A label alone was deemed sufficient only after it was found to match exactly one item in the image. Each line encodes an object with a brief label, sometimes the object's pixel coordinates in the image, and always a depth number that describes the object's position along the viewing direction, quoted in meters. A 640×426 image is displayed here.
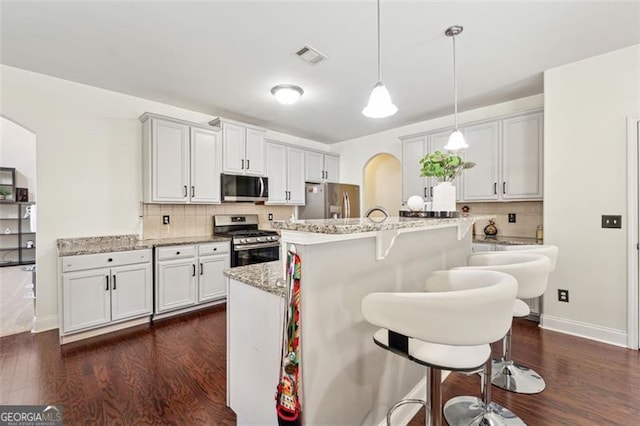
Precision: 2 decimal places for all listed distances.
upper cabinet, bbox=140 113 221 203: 3.46
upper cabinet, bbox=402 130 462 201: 4.04
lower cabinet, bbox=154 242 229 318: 3.30
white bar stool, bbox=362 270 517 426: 0.97
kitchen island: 1.23
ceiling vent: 2.51
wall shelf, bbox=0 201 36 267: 6.23
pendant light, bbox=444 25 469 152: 2.55
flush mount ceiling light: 3.21
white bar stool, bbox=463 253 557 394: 1.70
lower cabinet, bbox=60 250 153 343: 2.72
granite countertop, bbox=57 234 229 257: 2.87
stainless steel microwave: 4.13
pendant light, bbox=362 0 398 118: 1.89
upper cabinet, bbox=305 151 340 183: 5.26
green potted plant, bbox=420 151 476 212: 2.01
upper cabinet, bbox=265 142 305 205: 4.70
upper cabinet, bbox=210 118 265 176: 4.07
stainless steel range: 3.92
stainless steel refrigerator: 5.16
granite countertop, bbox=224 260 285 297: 1.39
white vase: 2.05
